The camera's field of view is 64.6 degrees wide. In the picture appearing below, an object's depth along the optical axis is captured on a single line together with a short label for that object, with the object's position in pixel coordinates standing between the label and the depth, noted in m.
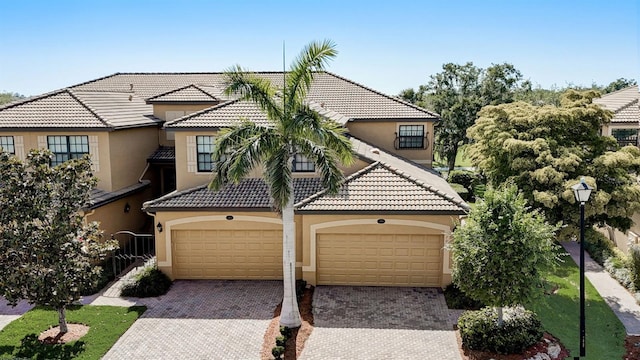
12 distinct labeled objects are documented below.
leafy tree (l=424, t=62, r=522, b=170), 44.72
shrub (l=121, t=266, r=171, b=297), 17.00
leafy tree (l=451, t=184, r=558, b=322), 12.46
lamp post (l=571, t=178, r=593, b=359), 12.43
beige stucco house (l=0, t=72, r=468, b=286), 17.06
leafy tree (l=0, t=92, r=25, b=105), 110.22
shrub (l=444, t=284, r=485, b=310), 15.72
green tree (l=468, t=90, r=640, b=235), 16.80
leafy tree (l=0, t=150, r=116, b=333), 13.17
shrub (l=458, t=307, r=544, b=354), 12.87
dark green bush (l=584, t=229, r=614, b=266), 20.33
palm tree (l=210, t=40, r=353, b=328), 12.77
